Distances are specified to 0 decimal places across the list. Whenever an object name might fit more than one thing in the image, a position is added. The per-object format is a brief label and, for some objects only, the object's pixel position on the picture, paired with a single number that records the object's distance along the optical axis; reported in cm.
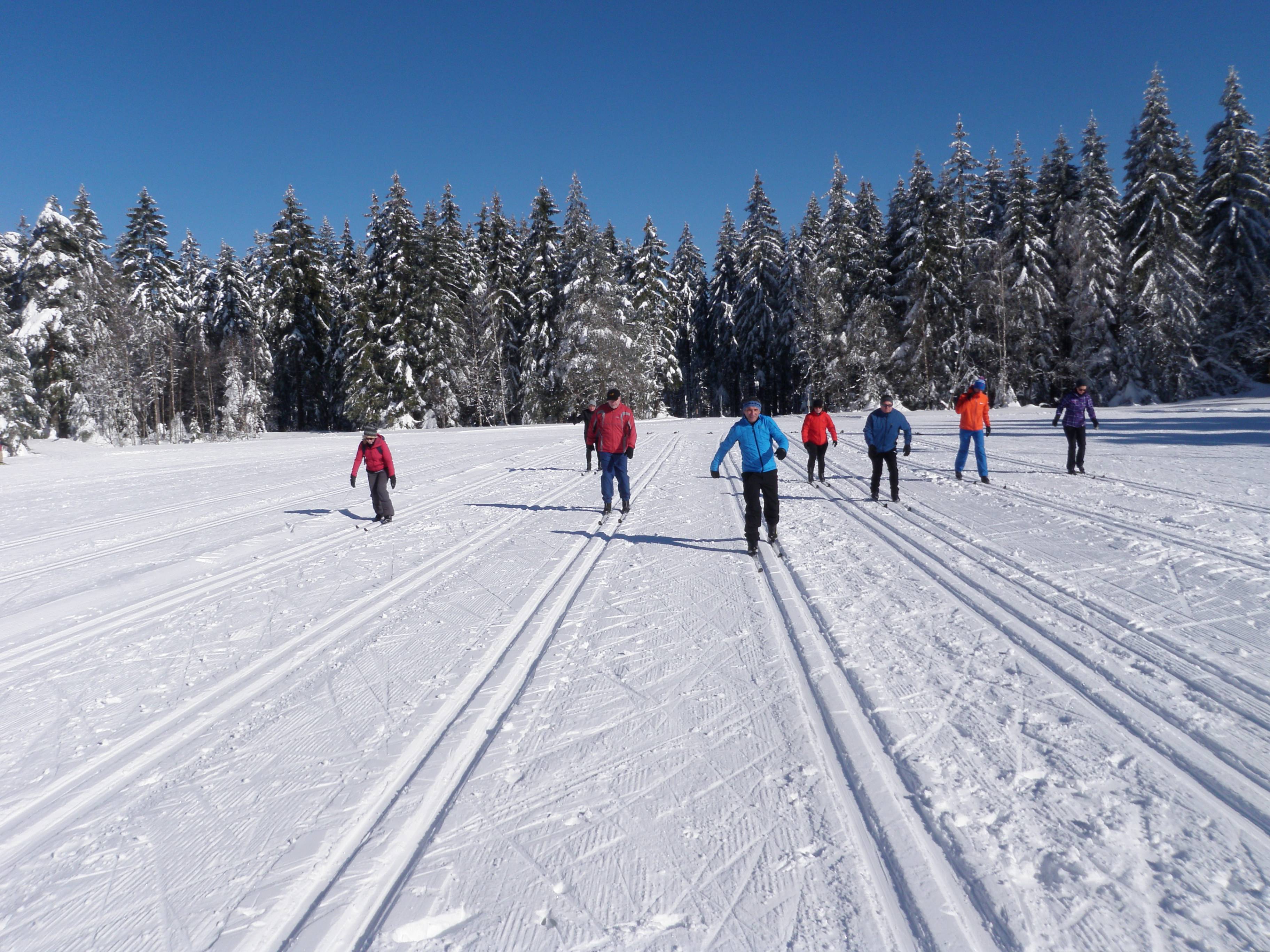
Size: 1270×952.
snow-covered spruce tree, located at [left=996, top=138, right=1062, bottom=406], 3681
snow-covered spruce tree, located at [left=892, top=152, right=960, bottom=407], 3847
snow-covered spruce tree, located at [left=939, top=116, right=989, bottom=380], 3847
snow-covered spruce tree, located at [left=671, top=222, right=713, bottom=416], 5938
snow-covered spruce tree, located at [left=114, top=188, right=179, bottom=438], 4162
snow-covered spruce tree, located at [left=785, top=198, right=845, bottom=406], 3969
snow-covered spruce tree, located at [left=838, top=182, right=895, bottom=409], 3906
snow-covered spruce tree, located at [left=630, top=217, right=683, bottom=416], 4603
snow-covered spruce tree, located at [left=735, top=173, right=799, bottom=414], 4778
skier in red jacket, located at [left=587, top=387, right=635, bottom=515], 1041
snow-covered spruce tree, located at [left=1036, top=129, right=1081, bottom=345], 3803
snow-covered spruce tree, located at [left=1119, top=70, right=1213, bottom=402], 3250
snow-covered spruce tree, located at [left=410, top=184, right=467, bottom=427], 4047
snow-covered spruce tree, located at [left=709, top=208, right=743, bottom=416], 5256
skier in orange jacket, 1177
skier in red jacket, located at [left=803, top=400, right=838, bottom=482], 1255
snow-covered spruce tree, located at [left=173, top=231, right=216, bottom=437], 4622
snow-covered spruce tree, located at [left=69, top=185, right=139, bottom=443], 3478
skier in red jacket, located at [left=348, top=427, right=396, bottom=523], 1062
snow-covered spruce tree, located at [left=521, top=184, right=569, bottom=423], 4297
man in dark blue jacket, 1052
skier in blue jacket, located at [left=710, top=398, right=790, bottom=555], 777
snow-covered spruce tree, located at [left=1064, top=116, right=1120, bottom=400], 3541
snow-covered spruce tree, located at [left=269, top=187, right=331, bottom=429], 4647
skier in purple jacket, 1208
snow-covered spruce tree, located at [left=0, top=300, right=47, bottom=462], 2784
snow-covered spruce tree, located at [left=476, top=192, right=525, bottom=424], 4528
